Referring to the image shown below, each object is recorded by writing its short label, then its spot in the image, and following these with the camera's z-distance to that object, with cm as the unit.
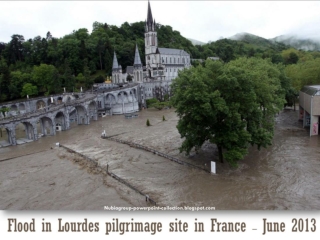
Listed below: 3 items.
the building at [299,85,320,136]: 2866
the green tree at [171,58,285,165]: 1878
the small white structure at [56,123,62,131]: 4278
